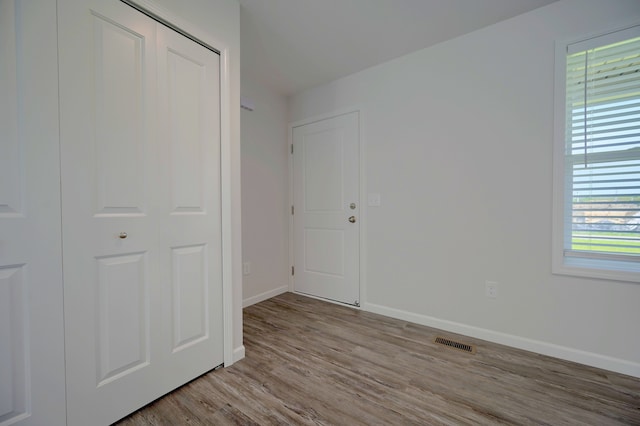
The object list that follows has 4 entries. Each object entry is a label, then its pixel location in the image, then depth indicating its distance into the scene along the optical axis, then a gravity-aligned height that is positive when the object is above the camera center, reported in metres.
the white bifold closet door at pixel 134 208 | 1.17 +0.00
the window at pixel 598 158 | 1.69 +0.33
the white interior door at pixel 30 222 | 1.00 -0.05
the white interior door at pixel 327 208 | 2.87 +0.00
